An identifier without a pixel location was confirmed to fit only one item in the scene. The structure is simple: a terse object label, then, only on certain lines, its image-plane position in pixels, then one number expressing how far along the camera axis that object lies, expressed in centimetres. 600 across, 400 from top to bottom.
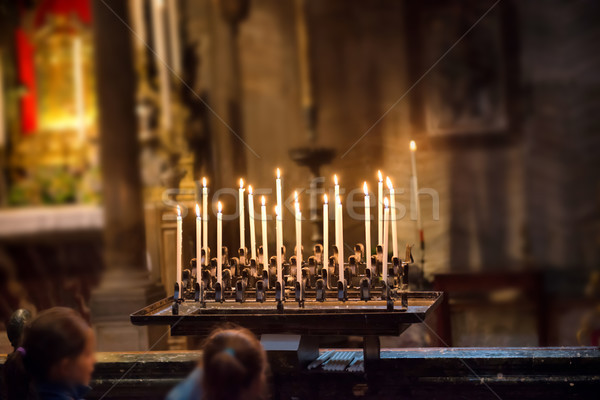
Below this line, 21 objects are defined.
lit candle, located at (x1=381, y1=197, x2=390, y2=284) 276
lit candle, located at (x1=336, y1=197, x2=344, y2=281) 283
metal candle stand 264
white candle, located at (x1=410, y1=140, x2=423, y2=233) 402
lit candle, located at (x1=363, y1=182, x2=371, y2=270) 281
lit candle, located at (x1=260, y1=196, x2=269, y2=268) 304
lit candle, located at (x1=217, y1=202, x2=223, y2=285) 296
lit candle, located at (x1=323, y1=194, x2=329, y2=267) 290
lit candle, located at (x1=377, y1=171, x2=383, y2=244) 282
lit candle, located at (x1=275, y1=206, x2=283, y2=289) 281
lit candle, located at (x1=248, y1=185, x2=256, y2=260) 309
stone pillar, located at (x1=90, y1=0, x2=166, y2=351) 448
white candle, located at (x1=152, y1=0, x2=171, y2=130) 502
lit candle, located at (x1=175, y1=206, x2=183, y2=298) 292
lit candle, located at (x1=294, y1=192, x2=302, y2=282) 279
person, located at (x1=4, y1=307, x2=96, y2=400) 207
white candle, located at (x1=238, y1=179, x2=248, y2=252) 318
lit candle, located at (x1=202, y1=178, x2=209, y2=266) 303
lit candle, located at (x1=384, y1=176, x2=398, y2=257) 281
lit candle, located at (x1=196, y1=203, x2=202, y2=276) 292
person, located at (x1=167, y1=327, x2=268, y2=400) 185
